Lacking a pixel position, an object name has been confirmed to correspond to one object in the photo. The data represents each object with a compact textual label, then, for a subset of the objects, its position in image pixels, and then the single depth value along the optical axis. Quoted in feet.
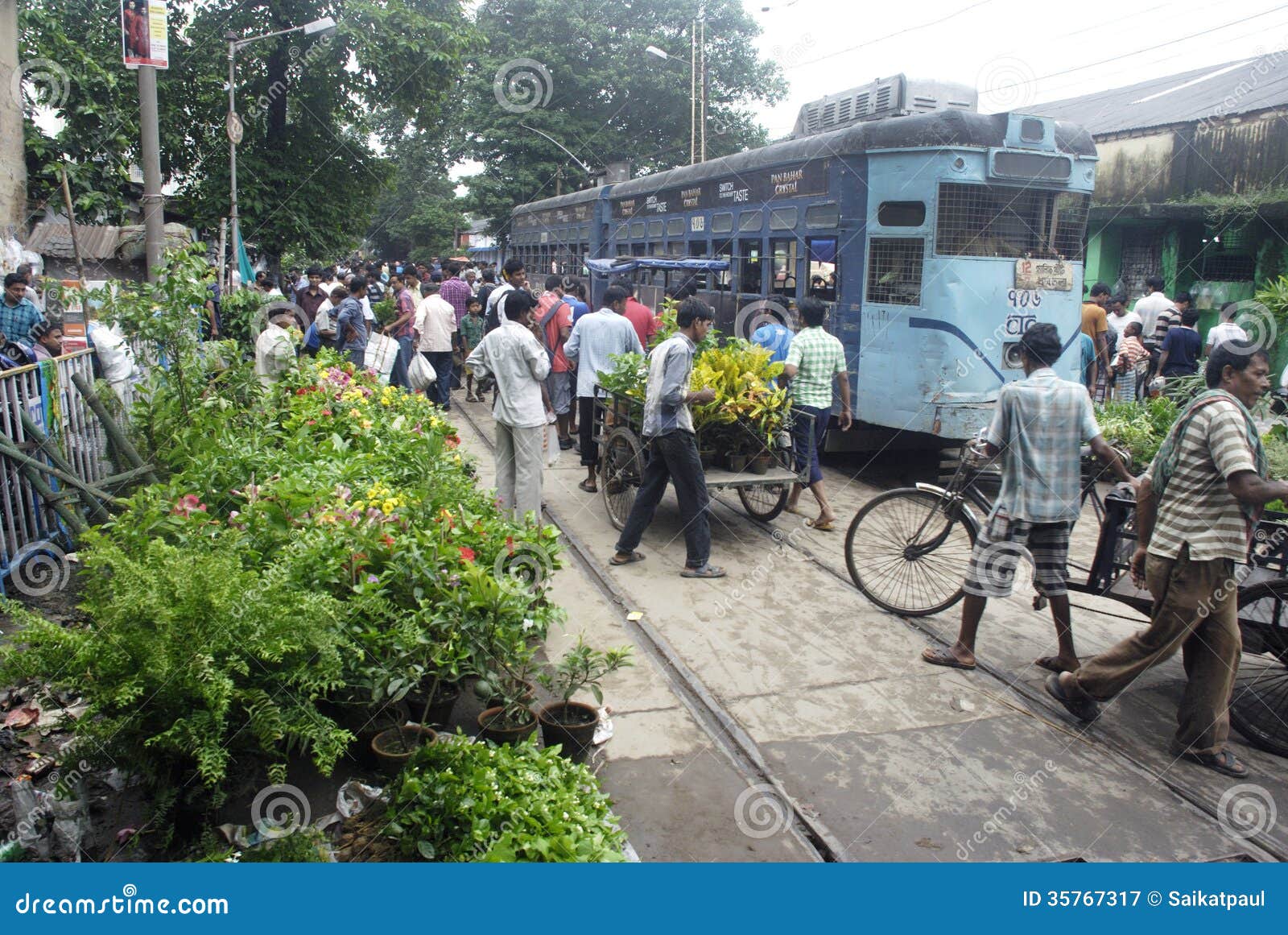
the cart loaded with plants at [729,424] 22.67
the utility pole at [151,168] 30.08
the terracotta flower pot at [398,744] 11.12
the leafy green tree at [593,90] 110.42
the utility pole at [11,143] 29.68
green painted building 54.29
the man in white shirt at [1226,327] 31.96
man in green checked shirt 24.64
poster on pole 28.71
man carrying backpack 32.24
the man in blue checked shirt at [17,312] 28.40
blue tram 28.30
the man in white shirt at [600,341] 27.35
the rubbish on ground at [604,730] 13.52
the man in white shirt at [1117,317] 44.45
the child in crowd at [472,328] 42.57
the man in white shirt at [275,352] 25.55
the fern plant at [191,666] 9.06
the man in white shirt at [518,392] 21.16
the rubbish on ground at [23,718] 13.37
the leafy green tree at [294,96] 67.10
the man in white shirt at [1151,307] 41.91
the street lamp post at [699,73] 97.97
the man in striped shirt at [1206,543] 12.79
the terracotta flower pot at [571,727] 12.76
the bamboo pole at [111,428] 20.01
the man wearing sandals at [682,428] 20.40
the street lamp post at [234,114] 48.11
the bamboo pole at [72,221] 37.22
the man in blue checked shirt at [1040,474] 15.44
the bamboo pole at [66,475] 18.13
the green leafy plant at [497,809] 8.89
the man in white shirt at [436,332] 38.06
